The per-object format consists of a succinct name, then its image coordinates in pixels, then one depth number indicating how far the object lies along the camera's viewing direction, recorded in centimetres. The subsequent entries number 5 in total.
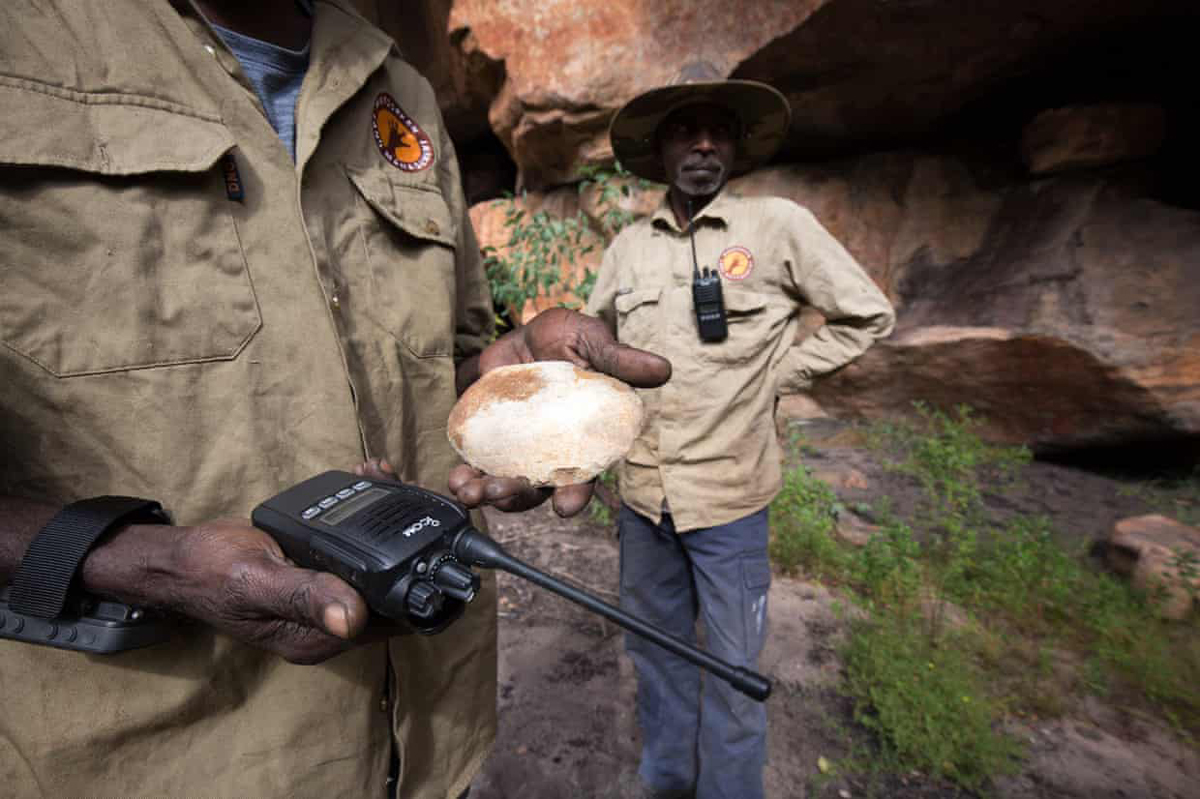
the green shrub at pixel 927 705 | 188
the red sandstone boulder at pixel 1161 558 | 249
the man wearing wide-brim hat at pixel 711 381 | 173
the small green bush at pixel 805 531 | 310
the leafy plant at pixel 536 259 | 349
